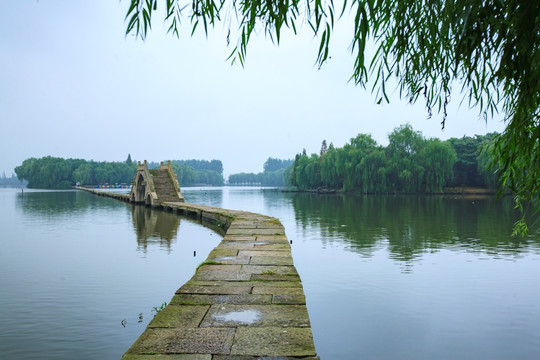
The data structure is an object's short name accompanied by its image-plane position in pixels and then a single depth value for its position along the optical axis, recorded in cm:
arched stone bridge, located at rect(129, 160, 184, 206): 3572
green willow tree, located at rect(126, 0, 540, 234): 307
